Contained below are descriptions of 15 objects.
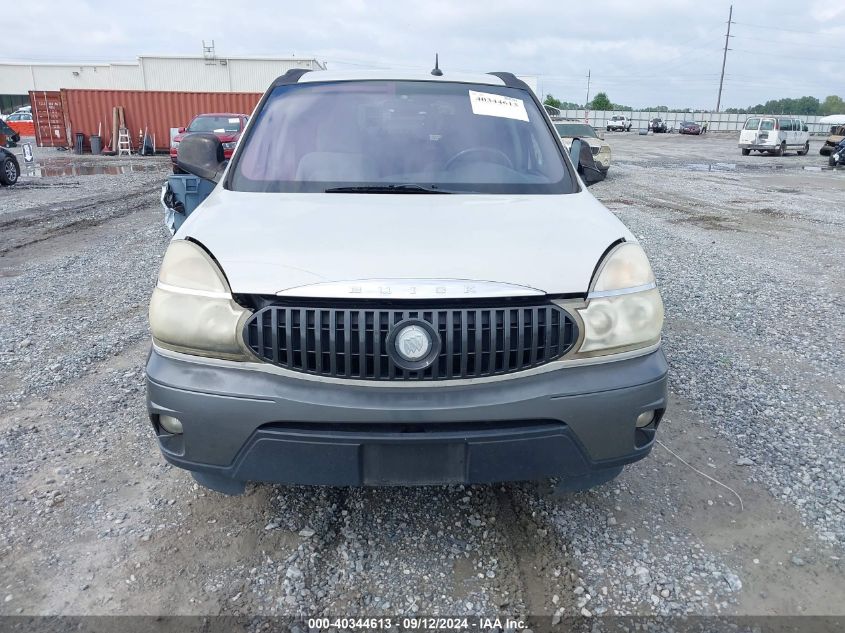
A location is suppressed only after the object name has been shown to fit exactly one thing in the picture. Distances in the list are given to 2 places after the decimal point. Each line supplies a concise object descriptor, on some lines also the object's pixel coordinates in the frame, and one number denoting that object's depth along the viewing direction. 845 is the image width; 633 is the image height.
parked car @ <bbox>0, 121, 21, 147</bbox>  17.06
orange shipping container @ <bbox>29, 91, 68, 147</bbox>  29.81
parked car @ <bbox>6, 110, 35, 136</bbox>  40.88
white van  31.95
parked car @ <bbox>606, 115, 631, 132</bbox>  72.44
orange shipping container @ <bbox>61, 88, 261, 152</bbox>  28.55
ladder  28.06
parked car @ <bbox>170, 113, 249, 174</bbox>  18.36
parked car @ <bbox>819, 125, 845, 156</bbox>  28.09
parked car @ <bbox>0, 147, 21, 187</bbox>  14.68
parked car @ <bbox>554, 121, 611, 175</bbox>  16.94
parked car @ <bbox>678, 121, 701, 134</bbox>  61.94
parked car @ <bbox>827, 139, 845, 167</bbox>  25.55
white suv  2.09
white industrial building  38.38
